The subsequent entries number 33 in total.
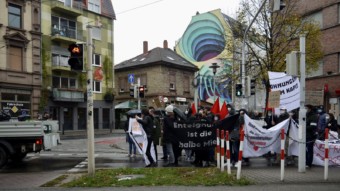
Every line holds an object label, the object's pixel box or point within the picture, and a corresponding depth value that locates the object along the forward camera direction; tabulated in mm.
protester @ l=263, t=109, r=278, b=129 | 14258
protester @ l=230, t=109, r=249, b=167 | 12562
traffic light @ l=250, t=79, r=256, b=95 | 20547
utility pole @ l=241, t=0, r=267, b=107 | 20825
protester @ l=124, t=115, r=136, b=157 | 16750
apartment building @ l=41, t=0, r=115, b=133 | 39325
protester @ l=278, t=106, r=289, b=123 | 13747
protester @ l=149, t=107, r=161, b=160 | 13571
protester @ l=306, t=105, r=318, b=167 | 12031
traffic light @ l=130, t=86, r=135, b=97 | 27200
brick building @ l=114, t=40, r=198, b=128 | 52688
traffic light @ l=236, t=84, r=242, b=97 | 20953
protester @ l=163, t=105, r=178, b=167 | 12844
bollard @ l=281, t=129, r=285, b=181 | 9797
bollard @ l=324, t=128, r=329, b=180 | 10016
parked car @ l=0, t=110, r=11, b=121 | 14653
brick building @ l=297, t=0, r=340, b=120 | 28016
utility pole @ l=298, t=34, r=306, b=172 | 11172
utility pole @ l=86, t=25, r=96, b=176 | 10883
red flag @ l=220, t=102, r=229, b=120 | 14373
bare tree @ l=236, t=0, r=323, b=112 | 25469
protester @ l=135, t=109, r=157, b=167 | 13039
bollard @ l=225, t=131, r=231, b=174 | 10242
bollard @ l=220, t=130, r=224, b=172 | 10680
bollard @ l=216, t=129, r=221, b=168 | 11352
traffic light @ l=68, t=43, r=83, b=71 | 11078
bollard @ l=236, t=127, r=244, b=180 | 9836
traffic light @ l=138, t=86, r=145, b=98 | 27000
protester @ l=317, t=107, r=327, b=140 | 13297
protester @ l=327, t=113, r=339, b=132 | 15752
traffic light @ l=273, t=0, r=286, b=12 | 16750
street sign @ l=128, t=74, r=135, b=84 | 29248
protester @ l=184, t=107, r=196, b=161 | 14845
